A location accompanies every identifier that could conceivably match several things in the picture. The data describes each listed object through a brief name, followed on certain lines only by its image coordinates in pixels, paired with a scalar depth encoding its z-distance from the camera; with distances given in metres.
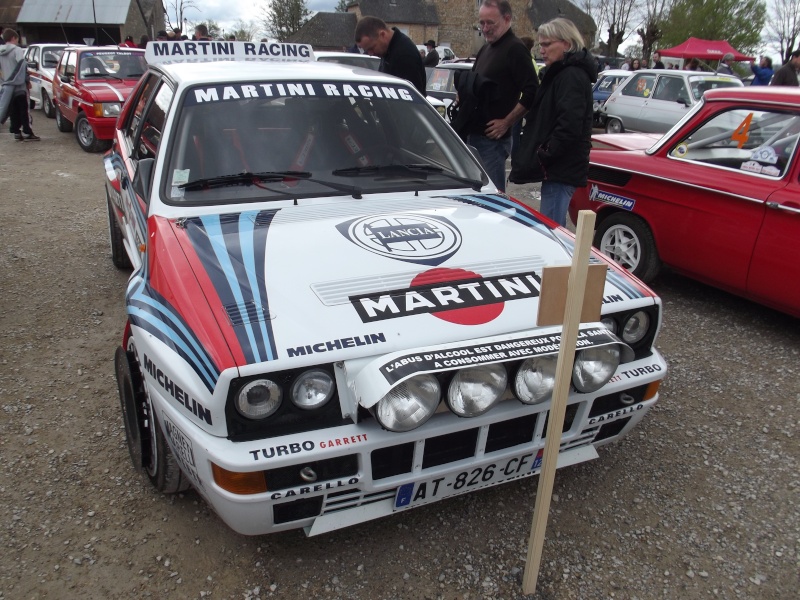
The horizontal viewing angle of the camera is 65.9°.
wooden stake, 1.73
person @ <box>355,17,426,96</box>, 4.91
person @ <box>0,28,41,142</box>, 10.29
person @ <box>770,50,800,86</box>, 11.09
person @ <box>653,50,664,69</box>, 20.03
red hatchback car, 9.21
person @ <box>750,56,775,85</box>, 15.08
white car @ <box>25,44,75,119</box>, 12.59
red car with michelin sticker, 3.91
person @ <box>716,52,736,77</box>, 16.74
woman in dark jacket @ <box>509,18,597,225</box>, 3.80
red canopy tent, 22.47
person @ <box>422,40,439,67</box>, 13.89
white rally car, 1.91
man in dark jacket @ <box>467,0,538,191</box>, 4.47
